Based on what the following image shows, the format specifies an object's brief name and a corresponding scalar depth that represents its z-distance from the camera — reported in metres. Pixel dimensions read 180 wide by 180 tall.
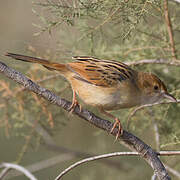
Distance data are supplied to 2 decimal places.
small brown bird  7.16
